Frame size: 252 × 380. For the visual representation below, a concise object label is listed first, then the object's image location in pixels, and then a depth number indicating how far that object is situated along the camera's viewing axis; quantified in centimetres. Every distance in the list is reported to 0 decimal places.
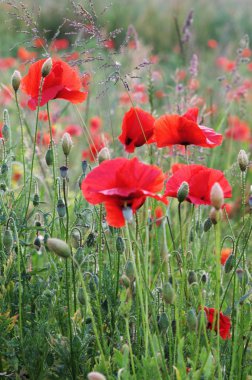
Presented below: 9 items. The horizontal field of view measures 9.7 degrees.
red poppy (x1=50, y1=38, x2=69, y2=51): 565
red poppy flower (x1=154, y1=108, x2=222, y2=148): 142
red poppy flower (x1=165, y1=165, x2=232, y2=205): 137
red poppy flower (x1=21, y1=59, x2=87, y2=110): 148
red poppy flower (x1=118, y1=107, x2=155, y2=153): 146
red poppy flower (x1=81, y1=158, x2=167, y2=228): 130
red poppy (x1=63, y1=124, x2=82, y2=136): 278
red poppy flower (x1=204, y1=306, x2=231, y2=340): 140
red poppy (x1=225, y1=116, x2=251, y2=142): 276
